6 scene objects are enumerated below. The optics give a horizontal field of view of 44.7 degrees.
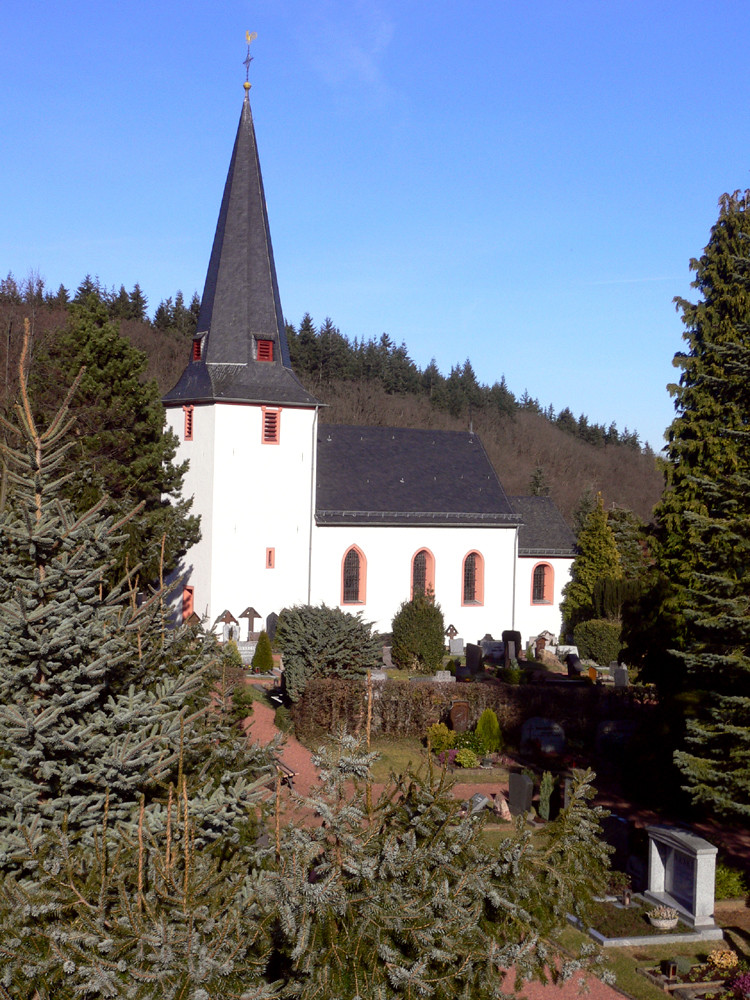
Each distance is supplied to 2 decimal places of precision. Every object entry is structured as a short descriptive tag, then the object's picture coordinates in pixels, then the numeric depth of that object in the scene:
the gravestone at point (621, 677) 26.09
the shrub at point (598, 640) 31.88
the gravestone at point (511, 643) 30.14
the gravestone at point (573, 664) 28.05
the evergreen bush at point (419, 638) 28.52
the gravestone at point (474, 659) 27.70
